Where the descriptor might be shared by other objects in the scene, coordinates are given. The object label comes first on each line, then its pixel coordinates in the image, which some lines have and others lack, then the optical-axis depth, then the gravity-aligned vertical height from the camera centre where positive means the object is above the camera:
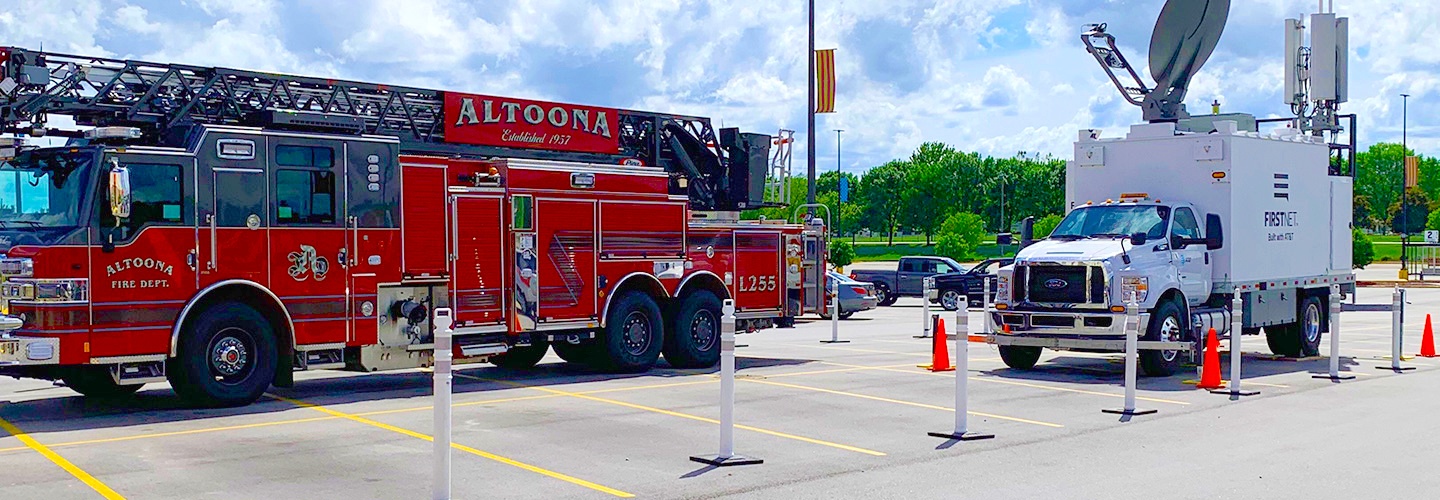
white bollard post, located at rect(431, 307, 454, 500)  8.37 -1.10
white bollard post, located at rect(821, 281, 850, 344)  21.76 -1.76
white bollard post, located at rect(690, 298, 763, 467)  10.09 -1.27
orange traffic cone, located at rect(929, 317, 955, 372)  17.66 -1.70
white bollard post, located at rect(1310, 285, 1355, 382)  17.08 -1.47
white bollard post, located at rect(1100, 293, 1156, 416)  13.42 -1.26
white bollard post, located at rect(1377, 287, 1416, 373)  18.22 -1.41
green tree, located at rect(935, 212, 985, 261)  64.94 -0.78
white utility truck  16.83 -0.33
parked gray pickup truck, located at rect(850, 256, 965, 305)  38.72 -1.63
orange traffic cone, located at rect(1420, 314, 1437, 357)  20.59 -1.84
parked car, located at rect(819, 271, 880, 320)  31.41 -1.74
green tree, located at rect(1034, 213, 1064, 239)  69.22 -0.24
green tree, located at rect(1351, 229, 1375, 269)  58.72 -1.32
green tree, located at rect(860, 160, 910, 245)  126.31 +2.60
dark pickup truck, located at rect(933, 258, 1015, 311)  36.12 -1.69
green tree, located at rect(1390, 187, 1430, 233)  132.62 +0.99
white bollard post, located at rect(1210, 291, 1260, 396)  15.01 -1.25
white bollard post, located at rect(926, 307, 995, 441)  11.67 -1.34
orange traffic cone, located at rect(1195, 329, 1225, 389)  15.66 -1.64
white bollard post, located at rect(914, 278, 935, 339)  24.78 -1.65
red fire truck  12.57 -0.15
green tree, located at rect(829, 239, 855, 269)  46.07 -1.13
